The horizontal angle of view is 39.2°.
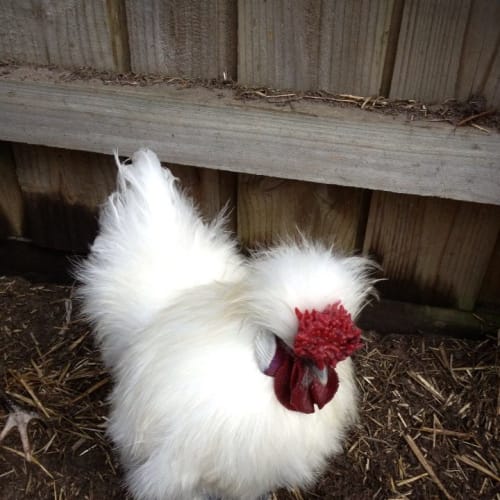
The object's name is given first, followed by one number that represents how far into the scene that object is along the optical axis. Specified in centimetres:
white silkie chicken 50
